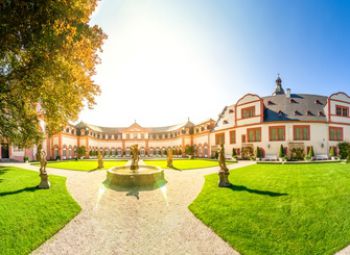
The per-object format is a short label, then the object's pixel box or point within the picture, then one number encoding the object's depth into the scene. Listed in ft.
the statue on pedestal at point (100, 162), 79.16
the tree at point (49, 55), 18.94
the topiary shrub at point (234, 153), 107.62
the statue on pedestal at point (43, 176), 41.83
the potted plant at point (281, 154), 89.47
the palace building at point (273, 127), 96.25
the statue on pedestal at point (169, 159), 81.37
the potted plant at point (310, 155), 86.20
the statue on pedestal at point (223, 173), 41.45
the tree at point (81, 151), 165.58
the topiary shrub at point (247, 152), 103.43
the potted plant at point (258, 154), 97.30
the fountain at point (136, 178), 43.93
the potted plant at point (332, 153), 89.16
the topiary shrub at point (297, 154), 90.79
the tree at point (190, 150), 167.22
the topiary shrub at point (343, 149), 94.80
